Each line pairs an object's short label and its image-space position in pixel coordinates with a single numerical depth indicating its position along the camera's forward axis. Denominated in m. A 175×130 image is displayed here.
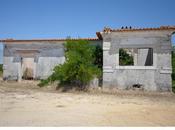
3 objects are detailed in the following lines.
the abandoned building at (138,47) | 8.16
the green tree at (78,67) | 8.38
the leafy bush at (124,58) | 10.44
